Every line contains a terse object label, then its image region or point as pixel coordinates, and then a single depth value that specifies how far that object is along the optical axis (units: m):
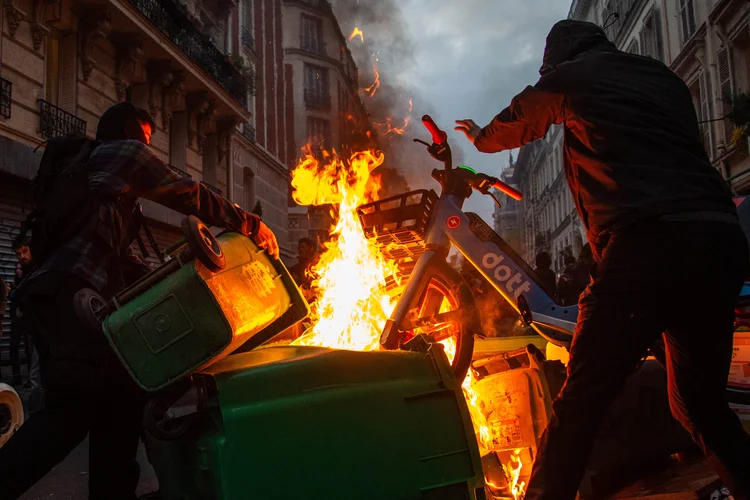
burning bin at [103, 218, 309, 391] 2.00
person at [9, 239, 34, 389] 7.83
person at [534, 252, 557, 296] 7.45
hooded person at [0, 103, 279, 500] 2.11
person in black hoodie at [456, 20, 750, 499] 1.95
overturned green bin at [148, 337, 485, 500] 1.82
